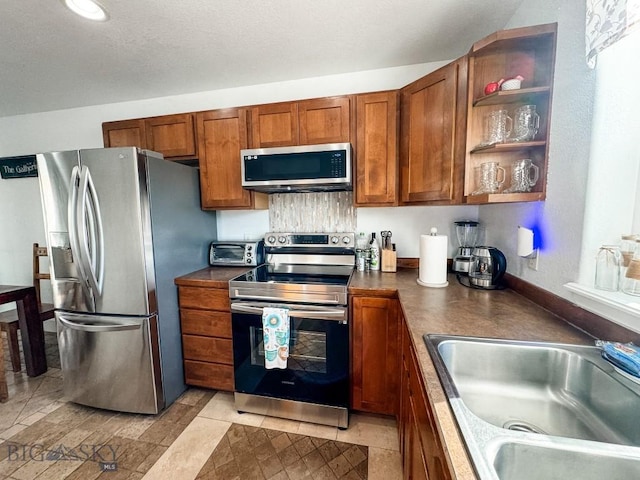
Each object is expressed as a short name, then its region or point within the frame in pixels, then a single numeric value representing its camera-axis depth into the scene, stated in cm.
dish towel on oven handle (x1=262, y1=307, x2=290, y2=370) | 165
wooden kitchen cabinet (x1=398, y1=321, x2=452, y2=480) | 63
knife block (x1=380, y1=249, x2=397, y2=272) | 201
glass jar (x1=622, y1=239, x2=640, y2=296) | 85
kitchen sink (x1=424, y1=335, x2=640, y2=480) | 53
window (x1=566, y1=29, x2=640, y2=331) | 87
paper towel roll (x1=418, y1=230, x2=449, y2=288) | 162
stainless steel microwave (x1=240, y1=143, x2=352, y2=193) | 176
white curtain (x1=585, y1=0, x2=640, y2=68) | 80
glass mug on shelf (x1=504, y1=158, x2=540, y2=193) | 129
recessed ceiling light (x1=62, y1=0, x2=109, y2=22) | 133
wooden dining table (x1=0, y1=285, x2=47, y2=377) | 222
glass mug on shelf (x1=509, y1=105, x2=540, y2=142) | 127
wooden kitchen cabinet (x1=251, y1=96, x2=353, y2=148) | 187
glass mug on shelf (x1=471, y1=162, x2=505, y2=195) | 138
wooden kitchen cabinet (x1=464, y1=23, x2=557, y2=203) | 121
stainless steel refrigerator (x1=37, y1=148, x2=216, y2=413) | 166
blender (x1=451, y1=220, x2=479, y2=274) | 188
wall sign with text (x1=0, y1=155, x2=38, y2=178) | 286
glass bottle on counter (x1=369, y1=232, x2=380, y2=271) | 205
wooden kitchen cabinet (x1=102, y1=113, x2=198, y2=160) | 214
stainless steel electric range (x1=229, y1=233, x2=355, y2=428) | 164
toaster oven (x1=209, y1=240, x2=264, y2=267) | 223
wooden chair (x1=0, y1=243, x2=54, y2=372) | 226
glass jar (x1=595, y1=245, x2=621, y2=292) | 92
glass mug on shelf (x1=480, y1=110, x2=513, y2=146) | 132
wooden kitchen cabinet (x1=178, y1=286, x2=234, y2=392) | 188
